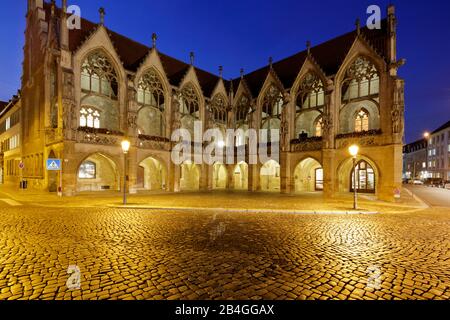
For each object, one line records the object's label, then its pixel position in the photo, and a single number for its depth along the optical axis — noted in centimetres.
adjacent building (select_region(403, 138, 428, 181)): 6979
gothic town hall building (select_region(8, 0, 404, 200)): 1983
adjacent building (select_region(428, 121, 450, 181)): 5719
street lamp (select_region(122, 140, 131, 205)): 1440
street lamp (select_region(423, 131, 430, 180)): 6731
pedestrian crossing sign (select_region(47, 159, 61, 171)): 1683
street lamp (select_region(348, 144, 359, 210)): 1385
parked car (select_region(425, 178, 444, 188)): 4519
